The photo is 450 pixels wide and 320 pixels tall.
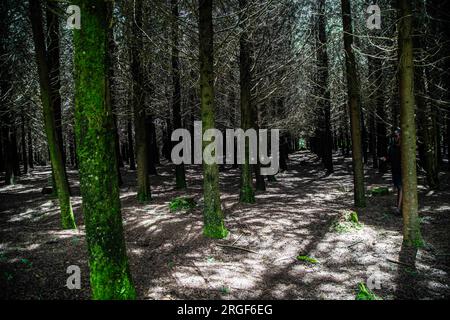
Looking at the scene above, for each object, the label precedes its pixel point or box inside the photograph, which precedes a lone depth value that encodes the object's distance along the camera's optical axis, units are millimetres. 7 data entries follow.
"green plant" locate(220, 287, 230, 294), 4684
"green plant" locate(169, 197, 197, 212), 9656
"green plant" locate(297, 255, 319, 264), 5919
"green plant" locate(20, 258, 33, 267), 5182
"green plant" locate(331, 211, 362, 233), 7484
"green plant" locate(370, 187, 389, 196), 11301
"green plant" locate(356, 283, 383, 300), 4355
